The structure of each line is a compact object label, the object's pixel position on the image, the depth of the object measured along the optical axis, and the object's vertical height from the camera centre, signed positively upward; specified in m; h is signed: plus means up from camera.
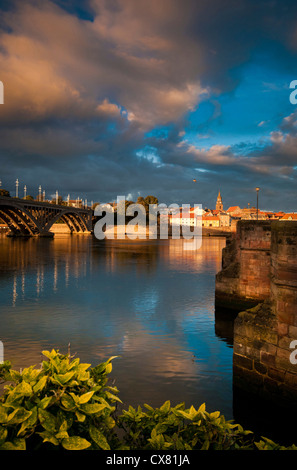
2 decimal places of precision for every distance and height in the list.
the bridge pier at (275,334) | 8.27 -2.64
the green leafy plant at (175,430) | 3.60 -2.17
